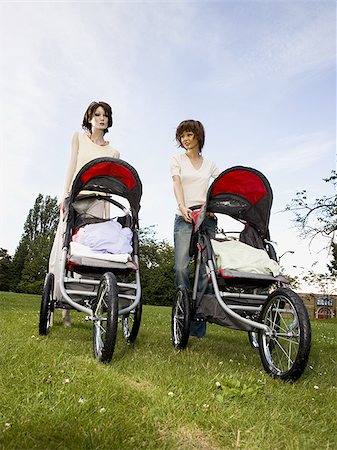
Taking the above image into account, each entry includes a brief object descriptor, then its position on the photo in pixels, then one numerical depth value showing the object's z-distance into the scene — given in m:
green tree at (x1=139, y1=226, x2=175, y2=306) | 32.97
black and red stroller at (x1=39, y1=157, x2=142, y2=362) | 4.02
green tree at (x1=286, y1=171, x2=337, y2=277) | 20.10
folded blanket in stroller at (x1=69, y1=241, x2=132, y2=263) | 4.38
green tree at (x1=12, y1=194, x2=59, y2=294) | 43.19
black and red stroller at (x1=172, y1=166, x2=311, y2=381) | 3.71
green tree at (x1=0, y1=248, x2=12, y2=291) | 45.59
